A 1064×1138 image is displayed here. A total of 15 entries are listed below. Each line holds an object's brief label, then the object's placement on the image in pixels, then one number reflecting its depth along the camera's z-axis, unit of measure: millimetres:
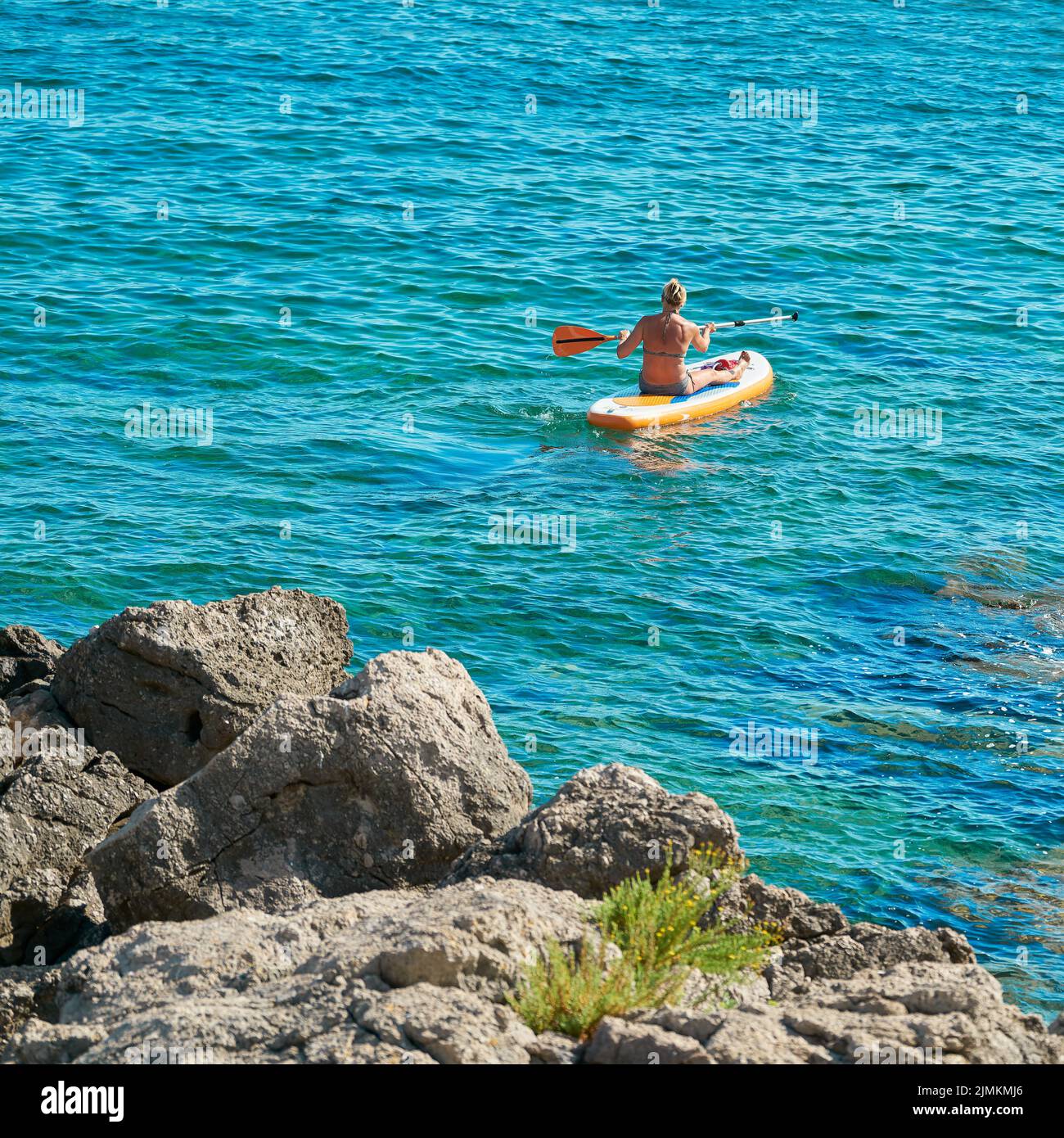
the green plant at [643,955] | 10500
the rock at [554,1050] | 10133
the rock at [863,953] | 12750
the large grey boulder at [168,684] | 16359
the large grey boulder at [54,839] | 14172
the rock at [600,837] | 12914
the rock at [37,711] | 16672
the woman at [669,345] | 33219
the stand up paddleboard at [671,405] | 32906
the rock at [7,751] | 15648
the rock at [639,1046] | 9852
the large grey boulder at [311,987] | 10148
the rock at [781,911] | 13297
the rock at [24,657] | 18578
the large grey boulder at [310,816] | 13859
